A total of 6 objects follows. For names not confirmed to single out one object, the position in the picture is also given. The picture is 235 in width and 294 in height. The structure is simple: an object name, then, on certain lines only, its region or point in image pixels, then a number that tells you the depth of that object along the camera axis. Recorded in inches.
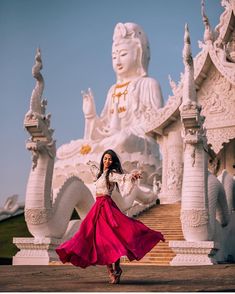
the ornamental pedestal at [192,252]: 319.3
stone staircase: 353.1
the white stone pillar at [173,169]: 552.1
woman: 175.2
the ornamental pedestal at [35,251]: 350.6
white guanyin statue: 706.2
